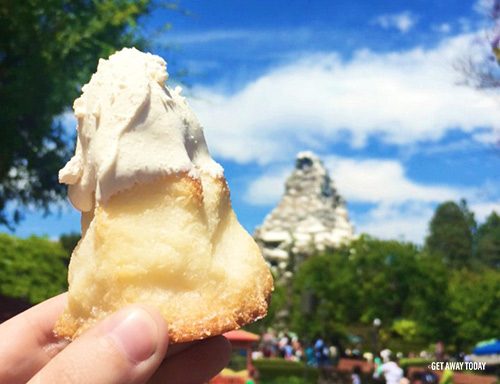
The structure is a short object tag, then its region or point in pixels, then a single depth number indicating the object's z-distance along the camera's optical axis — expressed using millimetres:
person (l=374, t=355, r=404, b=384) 15938
